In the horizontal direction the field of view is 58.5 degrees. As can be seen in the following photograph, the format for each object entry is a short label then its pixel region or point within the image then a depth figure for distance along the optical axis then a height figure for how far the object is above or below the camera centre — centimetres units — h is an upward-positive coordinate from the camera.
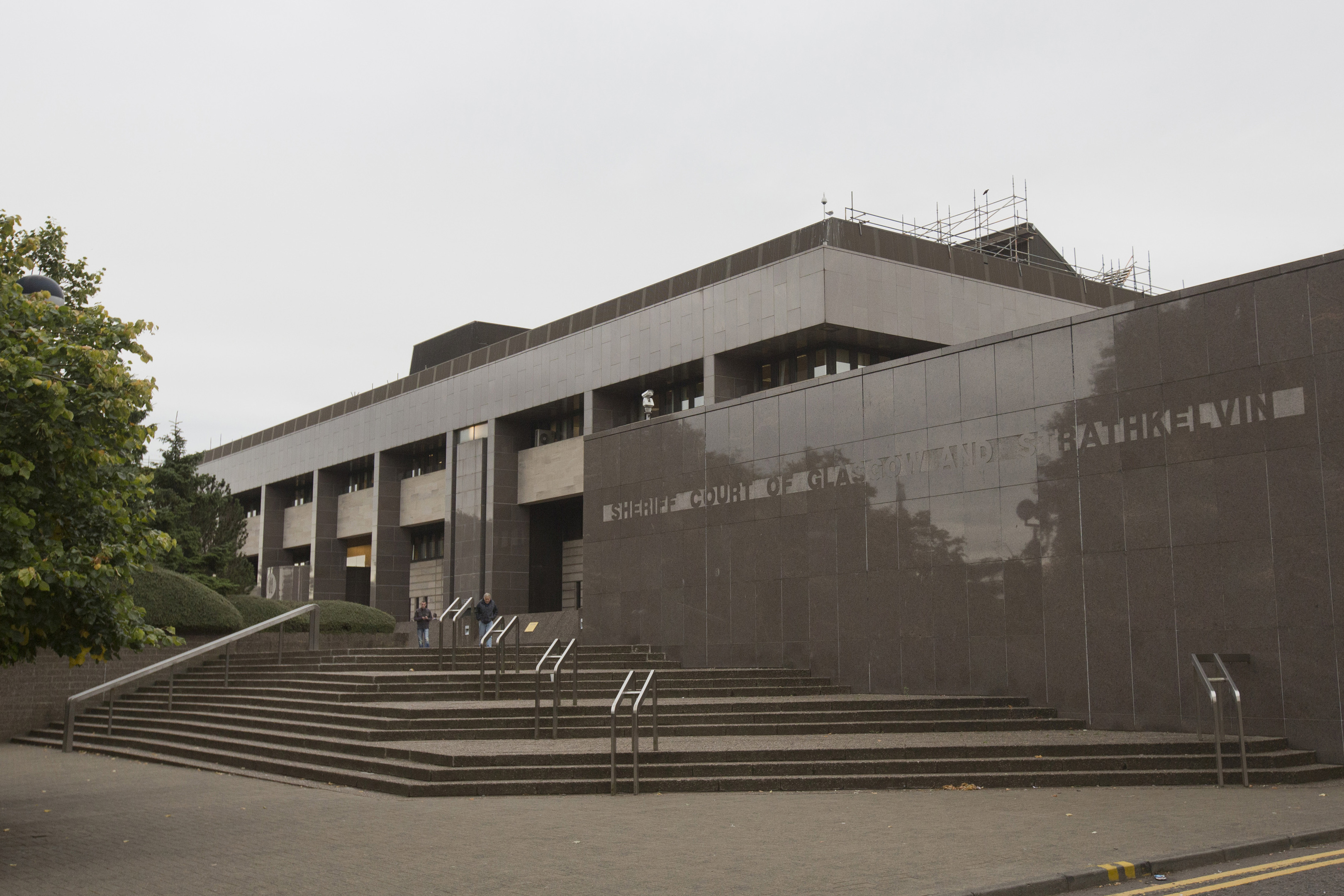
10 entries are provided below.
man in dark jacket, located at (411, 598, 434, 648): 3219 -4
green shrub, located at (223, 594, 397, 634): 2997 +11
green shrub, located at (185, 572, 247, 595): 3406 +98
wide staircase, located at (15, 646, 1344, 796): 1299 -148
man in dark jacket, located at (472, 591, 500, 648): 2514 +14
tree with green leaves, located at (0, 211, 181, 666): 931 +115
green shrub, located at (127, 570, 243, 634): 2634 +31
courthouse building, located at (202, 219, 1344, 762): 1480 +206
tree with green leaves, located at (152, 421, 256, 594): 3647 +314
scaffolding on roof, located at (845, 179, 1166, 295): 3816 +1234
